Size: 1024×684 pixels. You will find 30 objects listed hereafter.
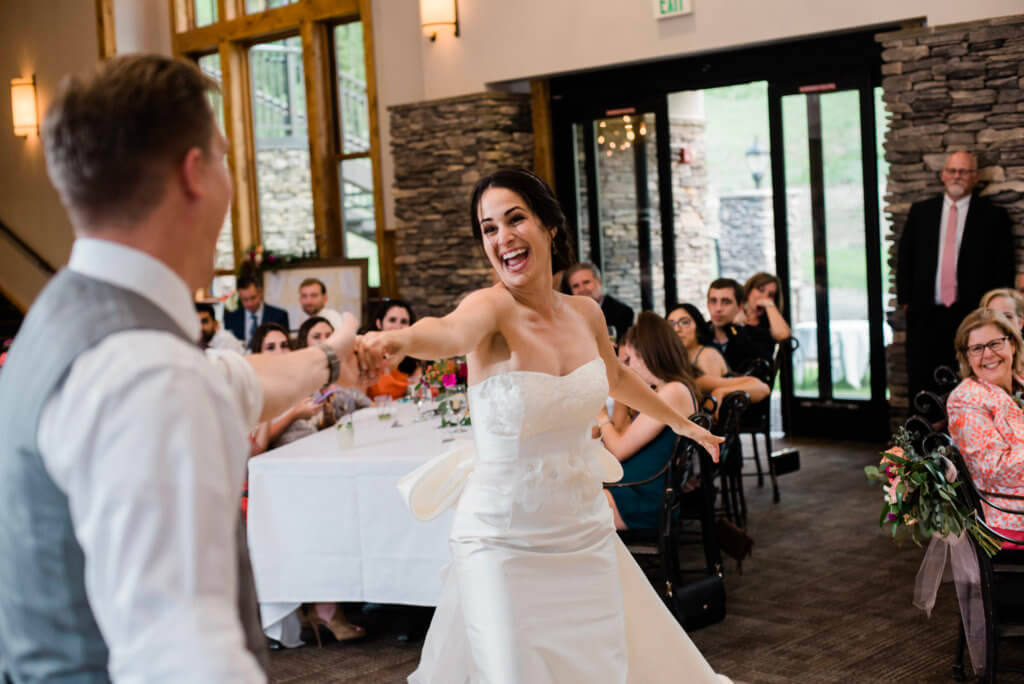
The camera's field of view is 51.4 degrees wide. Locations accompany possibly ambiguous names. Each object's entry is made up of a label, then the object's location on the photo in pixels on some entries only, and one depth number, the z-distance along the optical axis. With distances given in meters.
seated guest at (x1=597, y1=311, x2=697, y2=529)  4.16
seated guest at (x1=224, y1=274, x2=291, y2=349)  9.09
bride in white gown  2.54
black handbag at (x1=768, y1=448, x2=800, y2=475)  7.05
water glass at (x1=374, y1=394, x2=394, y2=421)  4.92
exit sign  7.81
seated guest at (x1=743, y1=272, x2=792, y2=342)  7.29
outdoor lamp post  14.31
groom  0.97
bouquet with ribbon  3.36
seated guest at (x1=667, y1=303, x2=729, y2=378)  5.64
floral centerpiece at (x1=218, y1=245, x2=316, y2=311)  10.23
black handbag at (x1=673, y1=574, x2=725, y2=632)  4.34
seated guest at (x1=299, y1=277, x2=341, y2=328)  8.49
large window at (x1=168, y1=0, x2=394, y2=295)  10.30
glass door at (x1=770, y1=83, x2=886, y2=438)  7.90
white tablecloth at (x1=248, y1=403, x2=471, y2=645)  4.12
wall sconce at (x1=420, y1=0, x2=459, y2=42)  8.95
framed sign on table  9.79
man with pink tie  6.66
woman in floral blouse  3.54
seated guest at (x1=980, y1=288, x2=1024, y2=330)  5.06
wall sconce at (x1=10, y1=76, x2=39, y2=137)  12.33
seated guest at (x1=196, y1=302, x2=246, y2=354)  7.68
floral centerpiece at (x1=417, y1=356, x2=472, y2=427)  4.65
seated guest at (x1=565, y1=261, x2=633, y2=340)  7.04
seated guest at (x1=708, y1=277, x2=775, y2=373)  6.51
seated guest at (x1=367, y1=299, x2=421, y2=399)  6.06
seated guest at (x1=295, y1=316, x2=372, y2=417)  5.23
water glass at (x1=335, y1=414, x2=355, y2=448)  4.40
